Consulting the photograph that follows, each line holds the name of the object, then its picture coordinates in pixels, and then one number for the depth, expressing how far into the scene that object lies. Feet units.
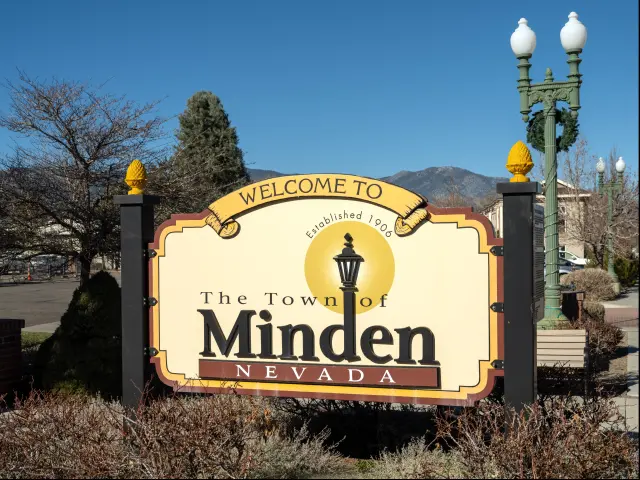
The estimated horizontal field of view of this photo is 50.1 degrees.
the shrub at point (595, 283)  80.69
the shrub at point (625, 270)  103.86
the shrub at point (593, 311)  46.12
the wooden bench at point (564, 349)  28.91
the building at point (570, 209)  103.49
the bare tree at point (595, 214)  98.53
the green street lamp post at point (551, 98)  37.68
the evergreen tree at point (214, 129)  95.25
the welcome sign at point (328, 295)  17.30
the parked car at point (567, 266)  125.22
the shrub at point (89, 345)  26.73
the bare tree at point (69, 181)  33.88
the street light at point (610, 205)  79.36
